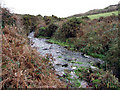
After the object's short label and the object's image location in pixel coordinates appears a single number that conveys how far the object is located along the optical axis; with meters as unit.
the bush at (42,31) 18.59
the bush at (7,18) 6.23
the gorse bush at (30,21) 22.44
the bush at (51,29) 17.22
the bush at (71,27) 12.77
